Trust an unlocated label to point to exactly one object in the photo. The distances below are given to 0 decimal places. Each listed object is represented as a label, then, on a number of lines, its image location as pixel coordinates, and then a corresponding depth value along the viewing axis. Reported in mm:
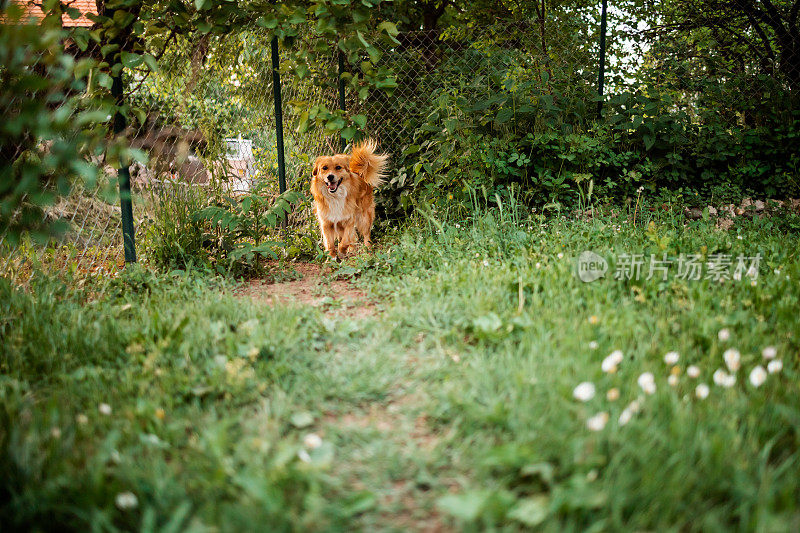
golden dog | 4656
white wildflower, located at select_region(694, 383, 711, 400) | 1554
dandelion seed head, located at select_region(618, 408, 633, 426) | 1472
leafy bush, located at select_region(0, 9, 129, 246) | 1518
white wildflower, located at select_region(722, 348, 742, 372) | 1687
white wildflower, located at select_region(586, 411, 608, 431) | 1419
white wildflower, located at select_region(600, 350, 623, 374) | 1742
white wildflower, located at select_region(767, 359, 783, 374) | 1697
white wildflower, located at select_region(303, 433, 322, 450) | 1486
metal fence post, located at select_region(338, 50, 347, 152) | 5262
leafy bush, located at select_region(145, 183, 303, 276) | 3805
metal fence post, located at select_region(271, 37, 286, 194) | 4797
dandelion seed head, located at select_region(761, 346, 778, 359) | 1756
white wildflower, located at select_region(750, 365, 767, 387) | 1646
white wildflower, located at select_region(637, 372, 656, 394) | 1604
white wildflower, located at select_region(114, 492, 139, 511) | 1265
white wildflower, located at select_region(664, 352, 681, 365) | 1749
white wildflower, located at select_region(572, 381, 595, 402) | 1589
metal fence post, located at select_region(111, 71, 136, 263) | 3781
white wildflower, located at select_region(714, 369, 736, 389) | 1617
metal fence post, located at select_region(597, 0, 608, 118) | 5109
